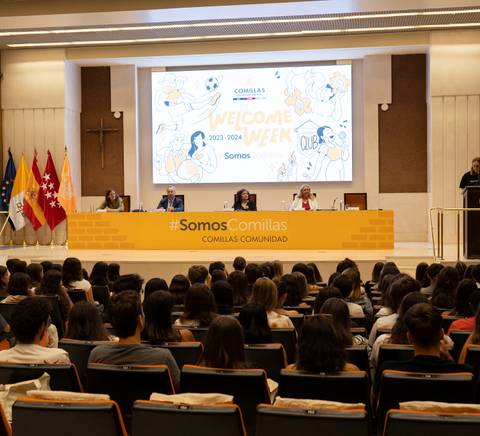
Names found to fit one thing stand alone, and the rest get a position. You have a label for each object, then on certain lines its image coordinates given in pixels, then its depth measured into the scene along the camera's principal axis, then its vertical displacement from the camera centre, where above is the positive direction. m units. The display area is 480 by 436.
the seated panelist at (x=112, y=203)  12.59 +0.09
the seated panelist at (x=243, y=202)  12.13 +0.08
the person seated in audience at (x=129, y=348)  3.28 -0.65
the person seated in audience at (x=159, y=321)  3.77 -0.60
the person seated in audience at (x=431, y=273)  6.28 -0.60
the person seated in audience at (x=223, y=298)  4.97 -0.64
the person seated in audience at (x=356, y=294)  5.61 -0.71
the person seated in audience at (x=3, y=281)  6.26 -0.63
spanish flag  15.16 +0.19
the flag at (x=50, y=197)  15.23 +0.25
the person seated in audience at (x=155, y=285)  5.47 -0.60
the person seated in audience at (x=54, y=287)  5.48 -0.61
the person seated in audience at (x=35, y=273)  6.61 -0.59
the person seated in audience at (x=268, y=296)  4.66 -0.59
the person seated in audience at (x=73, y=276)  6.41 -0.61
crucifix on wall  16.05 +1.71
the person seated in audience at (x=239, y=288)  5.62 -0.64
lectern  9.56 -0.27
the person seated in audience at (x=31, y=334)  3.34 -0.60
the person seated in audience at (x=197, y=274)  6.17 -0.58
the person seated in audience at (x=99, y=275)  7.20 -0.68
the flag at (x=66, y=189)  14.92 +0.41
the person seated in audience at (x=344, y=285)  5.37 -0.59
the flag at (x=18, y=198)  15.11 +0.23
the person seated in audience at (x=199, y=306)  4.37 -0.61
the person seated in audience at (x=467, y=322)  4.34 -0.72
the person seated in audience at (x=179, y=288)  5.53 -0.62
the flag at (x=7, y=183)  15.31 +0.54
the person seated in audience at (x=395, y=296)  4.44 -0.60
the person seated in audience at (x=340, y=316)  3.67 -0.56
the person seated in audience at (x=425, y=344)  2.99 -0.60
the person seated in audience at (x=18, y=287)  5.49 -0.61
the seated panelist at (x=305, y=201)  12.23 +0.09
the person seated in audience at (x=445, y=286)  5.16 -0.59
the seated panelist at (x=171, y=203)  12.59 +0.08
